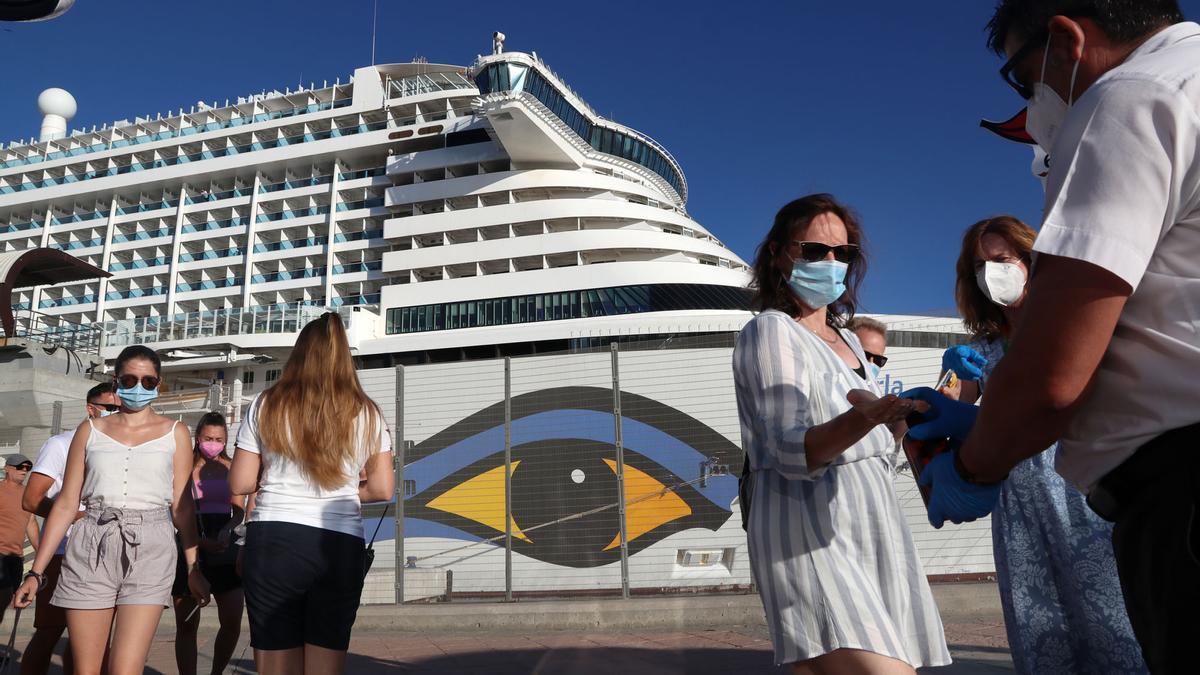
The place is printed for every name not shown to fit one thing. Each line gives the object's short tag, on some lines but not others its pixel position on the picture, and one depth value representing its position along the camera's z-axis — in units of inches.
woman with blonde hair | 105.3
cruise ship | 886.4
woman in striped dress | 65.8
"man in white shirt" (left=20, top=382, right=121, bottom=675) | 159.5
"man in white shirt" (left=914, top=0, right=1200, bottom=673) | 39.3
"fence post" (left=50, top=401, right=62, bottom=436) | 391.0
